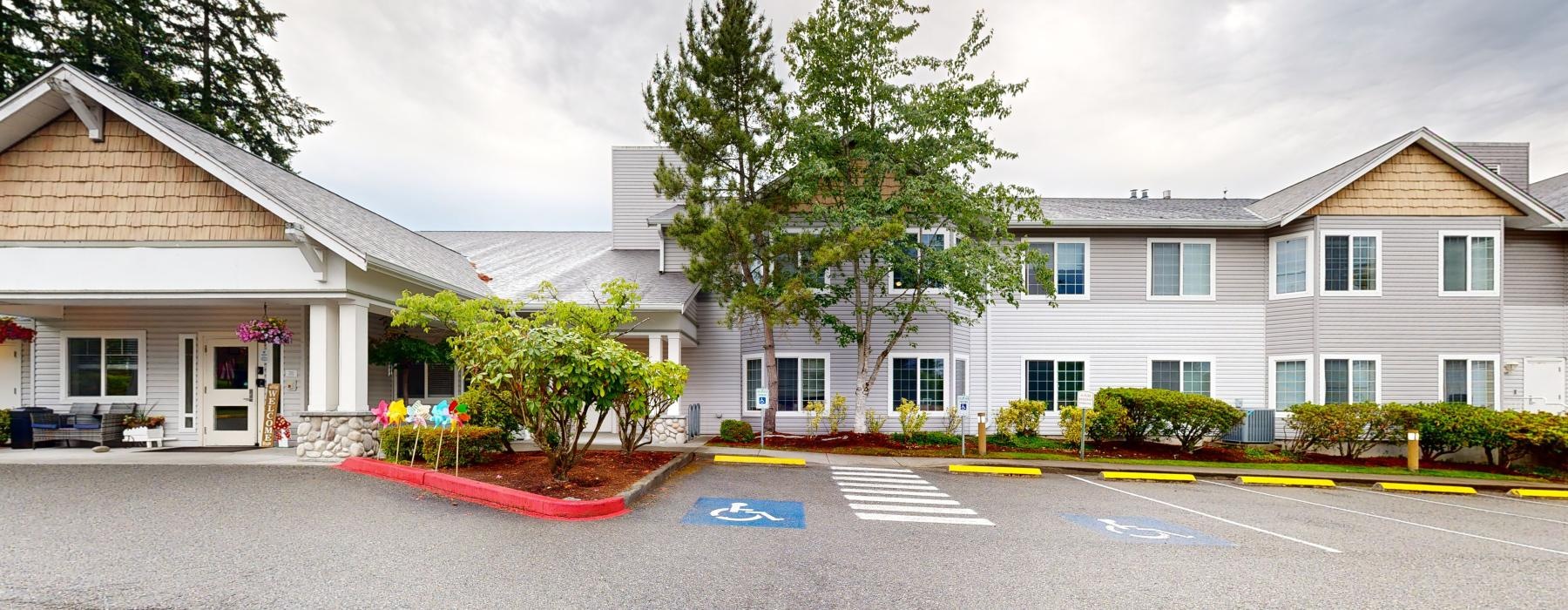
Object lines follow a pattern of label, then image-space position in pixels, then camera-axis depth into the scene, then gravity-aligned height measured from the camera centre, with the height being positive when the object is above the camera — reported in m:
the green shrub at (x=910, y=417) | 15.39 -2.36
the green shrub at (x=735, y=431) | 14.81 -2.57
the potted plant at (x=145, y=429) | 11.87 -2.05
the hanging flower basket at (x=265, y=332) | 11.09 -0.27
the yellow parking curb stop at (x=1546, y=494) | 11.86 -3.16
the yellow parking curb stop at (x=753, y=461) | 12.36 -2.69
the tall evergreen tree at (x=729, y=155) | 13.83 +3.54
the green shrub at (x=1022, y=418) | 15.56 -2.38
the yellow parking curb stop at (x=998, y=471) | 12.35 -2.88
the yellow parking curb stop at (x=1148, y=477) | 12.27 -2.97
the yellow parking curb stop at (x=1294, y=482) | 12.12 -3.03
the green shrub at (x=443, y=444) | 9.43 -1.88
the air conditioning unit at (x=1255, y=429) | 16.11 -2.71
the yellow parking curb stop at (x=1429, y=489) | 12.07 -3.12
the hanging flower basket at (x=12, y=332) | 11.91 -0.30
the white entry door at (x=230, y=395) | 12.52 -1.50
